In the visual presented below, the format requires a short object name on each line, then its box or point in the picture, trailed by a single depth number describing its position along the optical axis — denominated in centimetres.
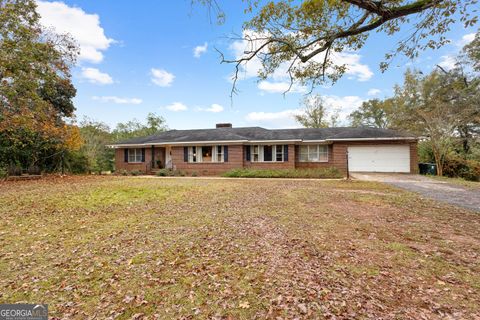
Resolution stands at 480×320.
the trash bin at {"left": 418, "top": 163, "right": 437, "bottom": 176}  1722
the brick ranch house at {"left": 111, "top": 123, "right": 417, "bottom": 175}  1861
